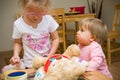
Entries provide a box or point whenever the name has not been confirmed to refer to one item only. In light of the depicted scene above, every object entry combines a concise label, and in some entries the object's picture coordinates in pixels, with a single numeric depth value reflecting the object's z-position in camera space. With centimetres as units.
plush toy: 72
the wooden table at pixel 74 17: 324
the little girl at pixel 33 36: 126
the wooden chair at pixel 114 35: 297
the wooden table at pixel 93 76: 78
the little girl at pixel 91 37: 112
